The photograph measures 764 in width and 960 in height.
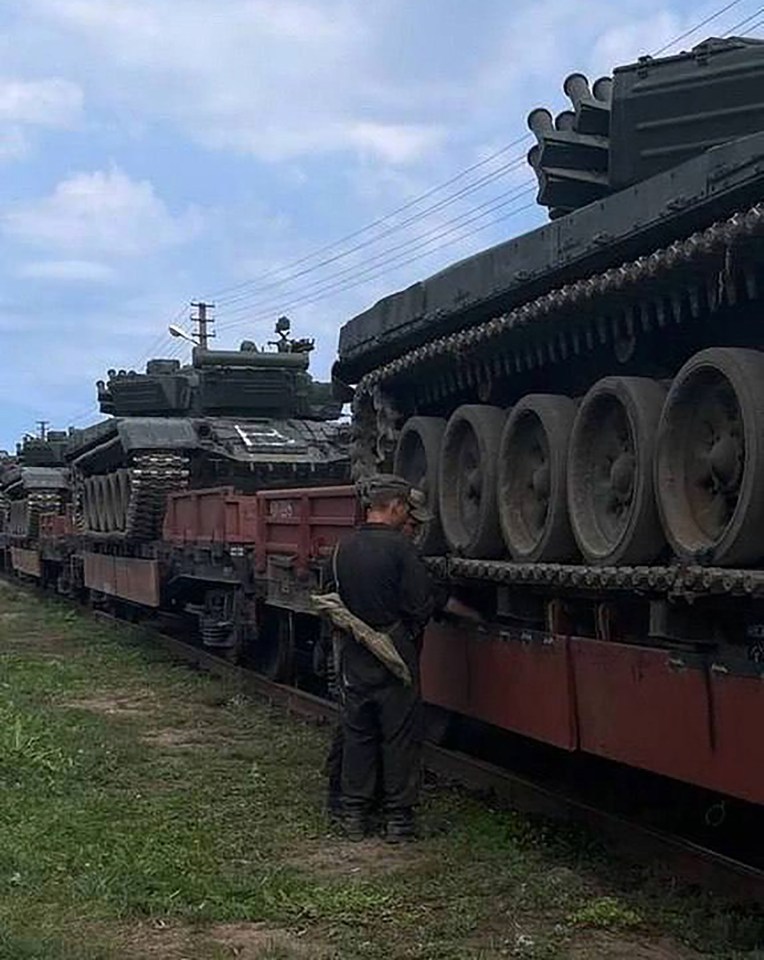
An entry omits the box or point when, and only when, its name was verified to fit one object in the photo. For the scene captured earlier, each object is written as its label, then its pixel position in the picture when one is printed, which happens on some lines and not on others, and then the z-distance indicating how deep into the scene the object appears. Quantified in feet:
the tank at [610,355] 18.33
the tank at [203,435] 55.11
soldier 24.26
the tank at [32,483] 86.53
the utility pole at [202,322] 196.14
